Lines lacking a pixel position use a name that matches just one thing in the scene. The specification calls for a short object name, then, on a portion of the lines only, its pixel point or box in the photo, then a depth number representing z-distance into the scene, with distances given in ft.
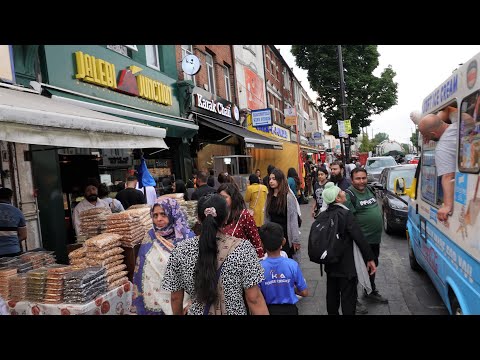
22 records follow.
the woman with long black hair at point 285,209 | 15.74
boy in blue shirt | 9.36
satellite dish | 34.89
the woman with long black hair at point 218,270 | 7.09
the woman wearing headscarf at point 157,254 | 10.98
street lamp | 48.01
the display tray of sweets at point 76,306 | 11.58
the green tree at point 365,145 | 241.47
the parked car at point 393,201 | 26.22
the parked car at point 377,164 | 59.79
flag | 22.75
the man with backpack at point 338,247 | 11.66
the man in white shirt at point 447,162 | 9.88
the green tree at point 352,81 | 87.86
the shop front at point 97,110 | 15.31
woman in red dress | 13.14
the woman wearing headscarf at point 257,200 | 20.43
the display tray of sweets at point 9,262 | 12.57
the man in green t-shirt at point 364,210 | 14.89
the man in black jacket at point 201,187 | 20.79
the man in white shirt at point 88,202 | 18.48
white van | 8.34
